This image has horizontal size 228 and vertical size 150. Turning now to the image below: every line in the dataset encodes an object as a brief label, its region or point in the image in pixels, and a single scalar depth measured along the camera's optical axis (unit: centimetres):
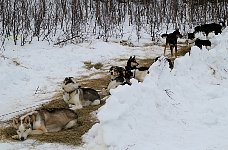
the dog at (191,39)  1731
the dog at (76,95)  817
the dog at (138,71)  1041
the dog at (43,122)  652
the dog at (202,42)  1419
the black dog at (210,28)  1766
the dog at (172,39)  1509
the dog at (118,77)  933
